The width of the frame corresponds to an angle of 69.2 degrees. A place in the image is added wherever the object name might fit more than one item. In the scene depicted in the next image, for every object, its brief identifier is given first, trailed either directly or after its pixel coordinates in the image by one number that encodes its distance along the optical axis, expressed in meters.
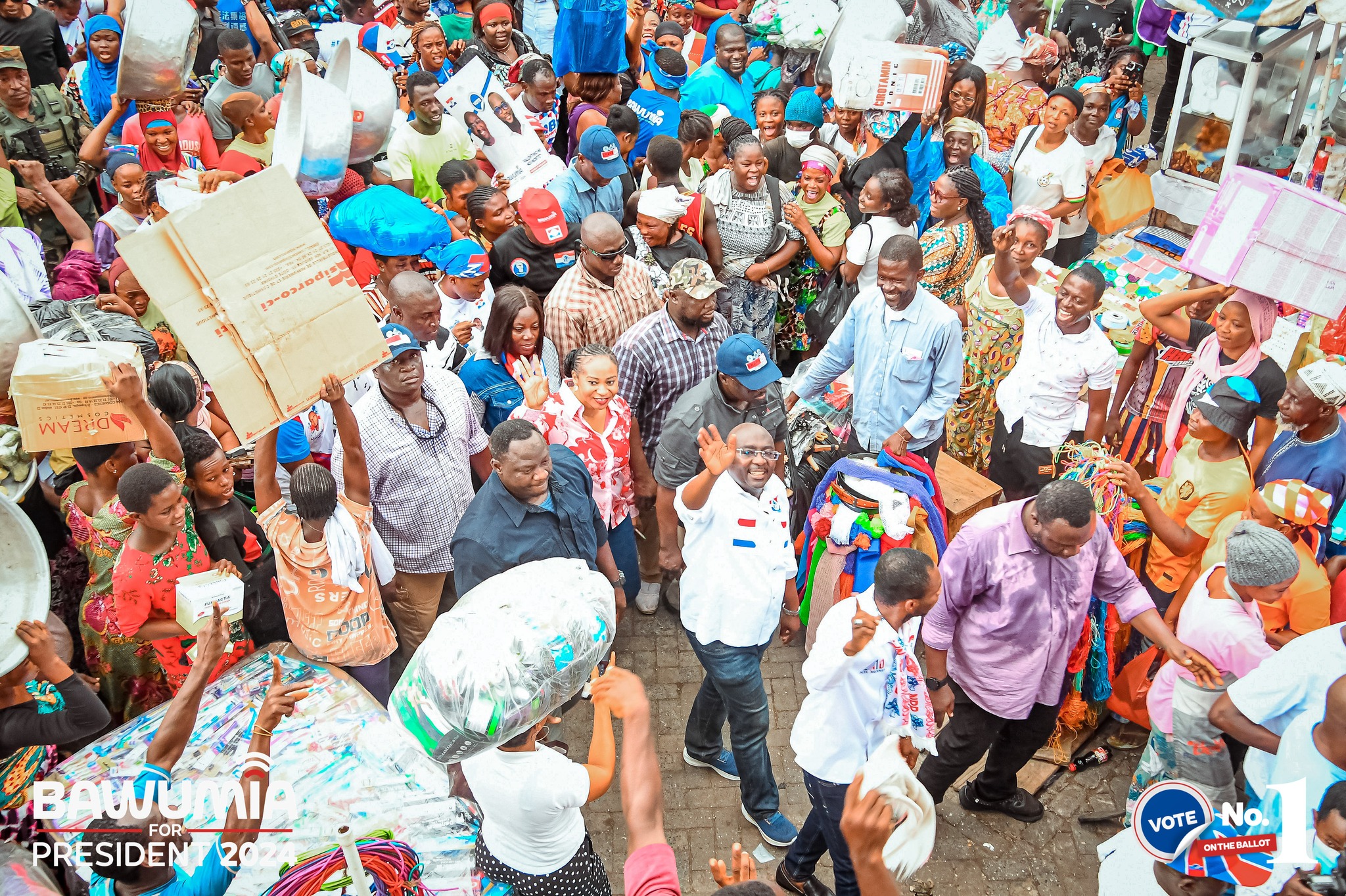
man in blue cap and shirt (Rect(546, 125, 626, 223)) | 6.56
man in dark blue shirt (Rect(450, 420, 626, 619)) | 4.20
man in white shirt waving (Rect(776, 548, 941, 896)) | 3.61
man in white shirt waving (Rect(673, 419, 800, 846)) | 4.22
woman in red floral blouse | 4.94
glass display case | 6.89
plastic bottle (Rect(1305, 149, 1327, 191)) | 6.82
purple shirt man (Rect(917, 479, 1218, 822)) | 3.99
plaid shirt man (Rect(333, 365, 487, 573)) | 4.65
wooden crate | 5.65
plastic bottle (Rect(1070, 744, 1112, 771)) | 4.93
